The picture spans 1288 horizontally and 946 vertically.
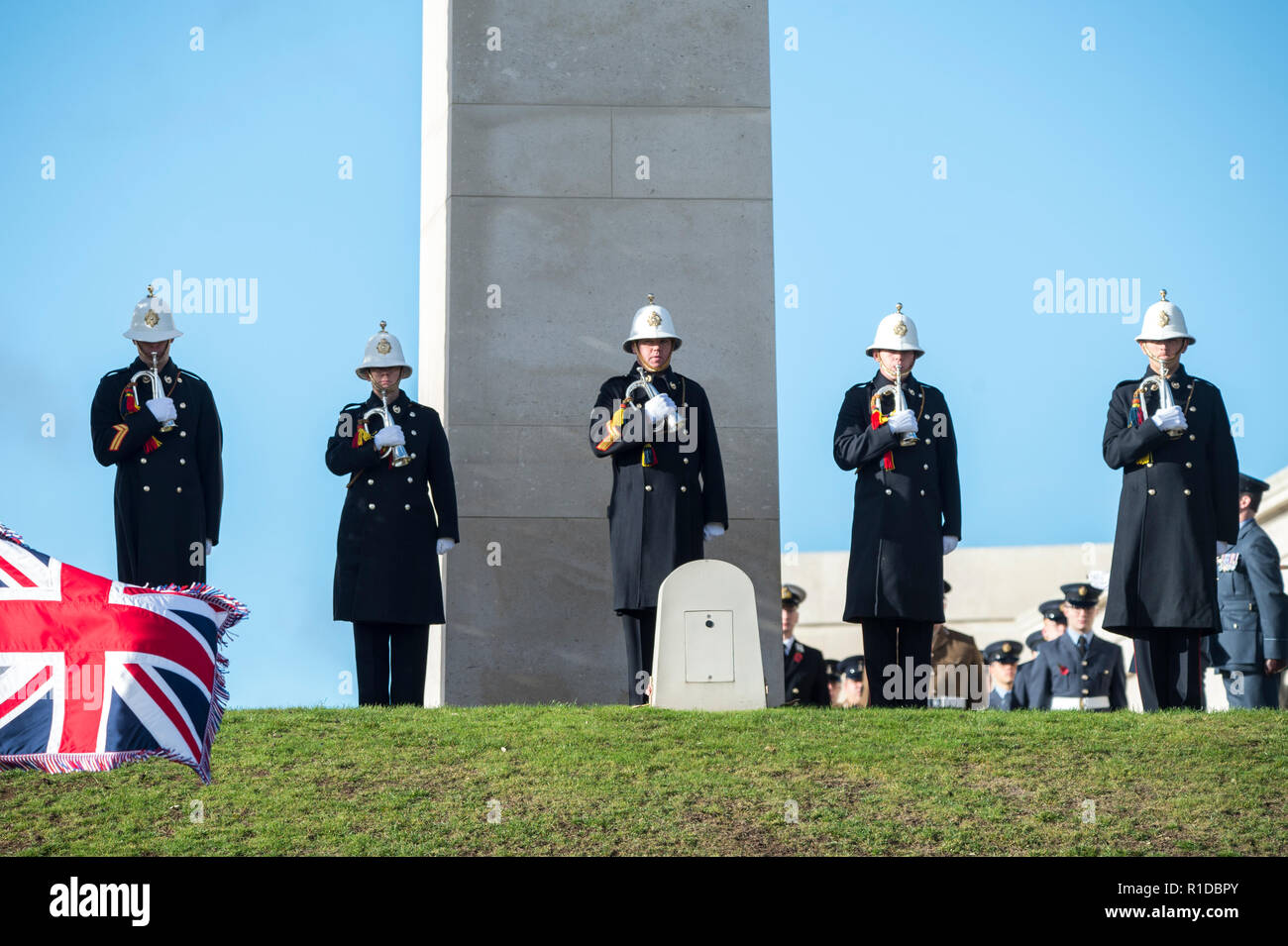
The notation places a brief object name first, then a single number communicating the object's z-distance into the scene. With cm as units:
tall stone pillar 1274
